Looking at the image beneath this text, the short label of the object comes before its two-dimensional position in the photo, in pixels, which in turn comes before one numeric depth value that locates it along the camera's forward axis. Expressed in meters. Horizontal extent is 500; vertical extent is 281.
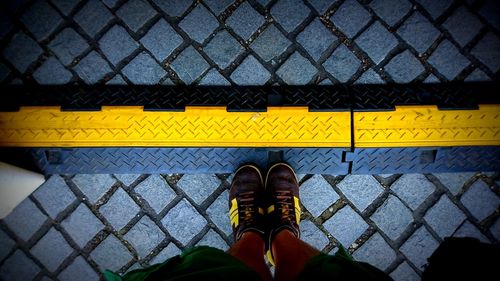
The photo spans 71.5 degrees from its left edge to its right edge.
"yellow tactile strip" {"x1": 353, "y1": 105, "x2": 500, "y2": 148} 2.55
